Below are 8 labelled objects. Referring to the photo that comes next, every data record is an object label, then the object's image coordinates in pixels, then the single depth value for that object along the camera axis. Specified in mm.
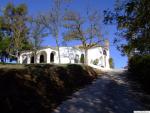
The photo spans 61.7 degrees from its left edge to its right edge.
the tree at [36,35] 24183
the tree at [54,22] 20449
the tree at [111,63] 27829
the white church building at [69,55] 24615
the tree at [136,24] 6022
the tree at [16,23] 24615
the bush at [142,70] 9051
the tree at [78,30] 20521
